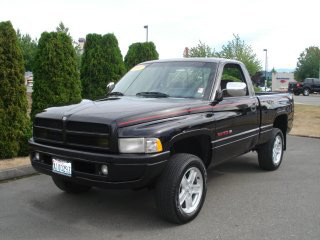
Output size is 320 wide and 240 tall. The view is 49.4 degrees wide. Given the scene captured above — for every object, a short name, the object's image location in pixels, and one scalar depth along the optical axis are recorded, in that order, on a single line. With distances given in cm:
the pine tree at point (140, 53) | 1208
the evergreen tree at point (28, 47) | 3531
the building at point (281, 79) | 4856
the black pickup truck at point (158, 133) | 330
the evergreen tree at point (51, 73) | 713
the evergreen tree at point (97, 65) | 983
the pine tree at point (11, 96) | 629
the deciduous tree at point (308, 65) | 6569
